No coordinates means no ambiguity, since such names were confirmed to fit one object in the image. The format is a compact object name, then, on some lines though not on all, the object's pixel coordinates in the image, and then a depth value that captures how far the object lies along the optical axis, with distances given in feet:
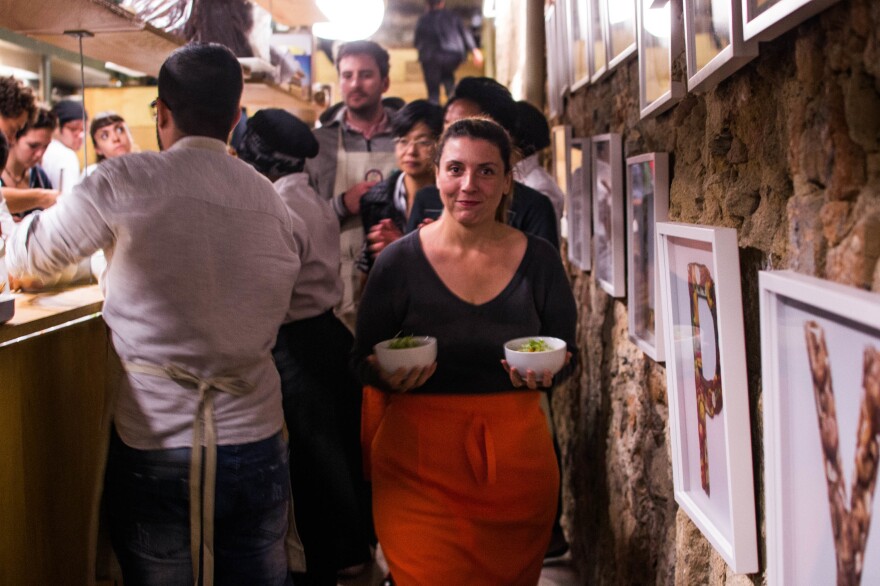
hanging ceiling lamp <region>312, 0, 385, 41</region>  14.82
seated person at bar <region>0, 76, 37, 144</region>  11.03
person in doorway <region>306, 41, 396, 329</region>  13.83
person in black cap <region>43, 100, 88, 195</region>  16.35
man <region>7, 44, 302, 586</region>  5.84
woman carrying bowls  7.81
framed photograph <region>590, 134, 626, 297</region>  8.73
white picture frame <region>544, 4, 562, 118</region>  14.12
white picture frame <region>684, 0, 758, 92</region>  4.28
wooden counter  6.48
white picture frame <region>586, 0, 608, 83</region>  9.09
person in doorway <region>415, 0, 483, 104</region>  29.43
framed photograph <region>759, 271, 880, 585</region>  2.97
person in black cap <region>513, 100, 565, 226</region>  11.18
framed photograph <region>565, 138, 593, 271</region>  10.80
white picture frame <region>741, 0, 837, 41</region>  3.52
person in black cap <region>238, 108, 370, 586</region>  9.47
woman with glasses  11.68
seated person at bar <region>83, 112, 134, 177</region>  15.71
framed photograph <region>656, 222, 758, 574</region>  4.58
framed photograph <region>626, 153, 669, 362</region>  6.78
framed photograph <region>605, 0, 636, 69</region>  7.53
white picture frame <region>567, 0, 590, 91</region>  10.25
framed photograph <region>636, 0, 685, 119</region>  5.96
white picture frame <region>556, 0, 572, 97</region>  12.39
